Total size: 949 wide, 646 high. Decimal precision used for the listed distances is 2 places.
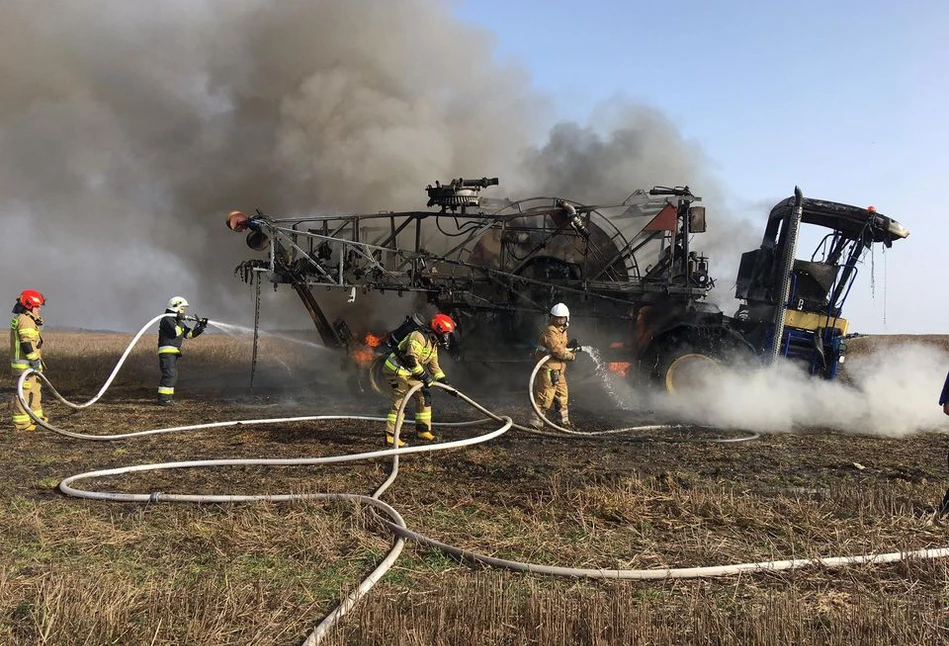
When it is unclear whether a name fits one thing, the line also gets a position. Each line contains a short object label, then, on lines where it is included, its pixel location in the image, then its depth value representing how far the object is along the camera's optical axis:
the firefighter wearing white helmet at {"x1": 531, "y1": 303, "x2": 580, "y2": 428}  8.86
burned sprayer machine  10.83
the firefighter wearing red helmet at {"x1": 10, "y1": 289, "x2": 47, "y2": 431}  8.50
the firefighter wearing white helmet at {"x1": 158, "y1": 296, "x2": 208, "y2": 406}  10.84
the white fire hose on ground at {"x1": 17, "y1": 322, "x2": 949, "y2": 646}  3.51
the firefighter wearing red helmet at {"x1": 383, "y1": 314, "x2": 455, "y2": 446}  7.61
